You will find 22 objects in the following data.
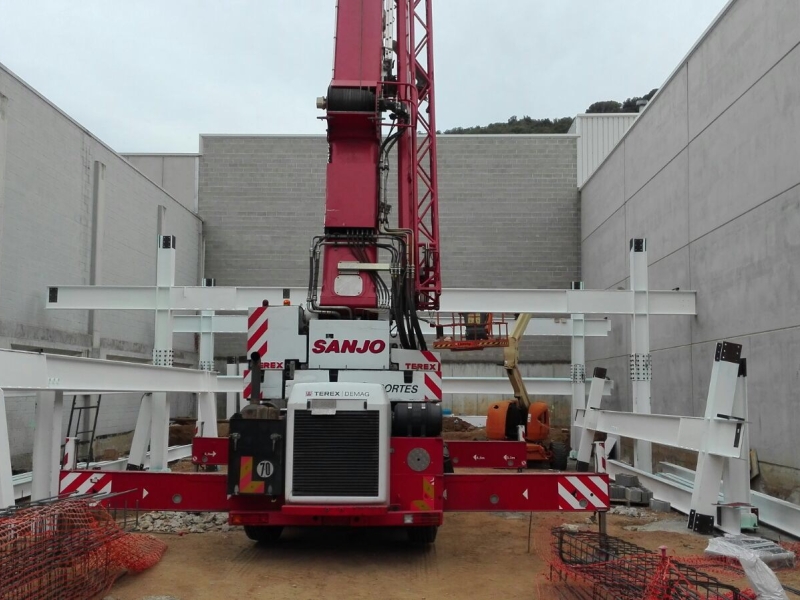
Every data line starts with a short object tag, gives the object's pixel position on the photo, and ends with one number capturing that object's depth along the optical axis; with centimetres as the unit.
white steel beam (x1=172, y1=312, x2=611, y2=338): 1928
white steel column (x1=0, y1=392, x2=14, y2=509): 575
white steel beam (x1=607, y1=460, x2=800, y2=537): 920
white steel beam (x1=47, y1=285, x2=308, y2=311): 1440
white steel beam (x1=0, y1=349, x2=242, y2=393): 623
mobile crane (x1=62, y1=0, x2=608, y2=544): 726
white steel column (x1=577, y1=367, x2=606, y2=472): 1336
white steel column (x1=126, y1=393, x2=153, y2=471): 1119
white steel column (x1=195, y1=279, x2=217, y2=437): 1288
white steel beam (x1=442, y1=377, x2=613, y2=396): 1847
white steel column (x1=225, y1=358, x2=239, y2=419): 1814
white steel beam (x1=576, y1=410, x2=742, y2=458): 908
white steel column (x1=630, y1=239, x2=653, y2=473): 1376
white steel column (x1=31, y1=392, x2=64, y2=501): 718
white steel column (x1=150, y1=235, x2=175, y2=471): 1371
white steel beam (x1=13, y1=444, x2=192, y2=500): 937
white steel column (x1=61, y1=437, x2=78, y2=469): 957
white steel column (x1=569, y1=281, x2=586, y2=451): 1867
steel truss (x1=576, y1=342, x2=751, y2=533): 909
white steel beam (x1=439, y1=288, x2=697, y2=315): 1470
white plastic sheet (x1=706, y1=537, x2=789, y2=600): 499
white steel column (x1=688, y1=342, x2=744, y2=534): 910
